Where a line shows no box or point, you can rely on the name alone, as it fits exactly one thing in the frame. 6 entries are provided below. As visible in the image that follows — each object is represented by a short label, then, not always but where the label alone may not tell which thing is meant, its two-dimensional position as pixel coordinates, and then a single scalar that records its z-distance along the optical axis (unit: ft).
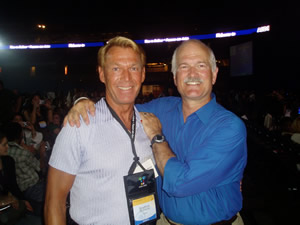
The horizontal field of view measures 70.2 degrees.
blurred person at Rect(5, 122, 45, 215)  10.96
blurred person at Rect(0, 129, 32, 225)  8.64
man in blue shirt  4.79
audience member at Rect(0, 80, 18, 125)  17.14
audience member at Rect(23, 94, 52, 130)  20.15
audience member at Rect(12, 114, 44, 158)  15.72
